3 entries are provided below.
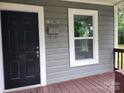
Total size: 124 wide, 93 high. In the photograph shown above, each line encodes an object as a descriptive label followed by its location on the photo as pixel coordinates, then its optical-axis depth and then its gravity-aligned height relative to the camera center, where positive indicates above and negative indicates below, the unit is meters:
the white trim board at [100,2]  2.82 +1.29
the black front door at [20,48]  2.17 -0.16
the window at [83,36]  2.73 +0.17
